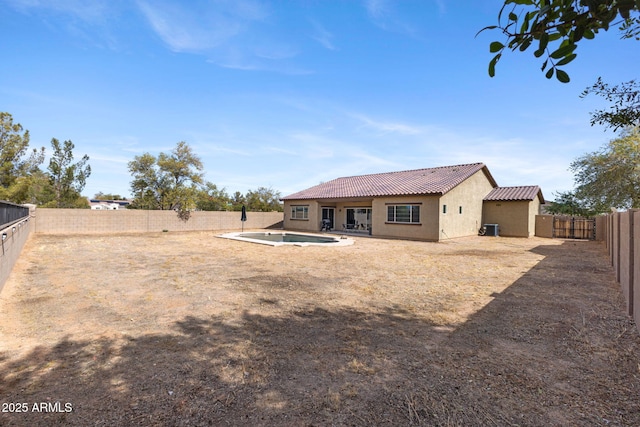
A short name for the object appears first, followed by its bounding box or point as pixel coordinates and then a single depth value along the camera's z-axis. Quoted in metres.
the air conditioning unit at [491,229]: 22.92
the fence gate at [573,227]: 21.48
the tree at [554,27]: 1.95
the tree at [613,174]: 21.52
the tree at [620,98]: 4.93
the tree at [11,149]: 24.28
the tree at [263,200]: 38.72
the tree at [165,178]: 29.11
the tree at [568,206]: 30.09
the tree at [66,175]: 25.34
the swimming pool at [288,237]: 16.81
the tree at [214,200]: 38.50
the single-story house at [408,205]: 19.41
